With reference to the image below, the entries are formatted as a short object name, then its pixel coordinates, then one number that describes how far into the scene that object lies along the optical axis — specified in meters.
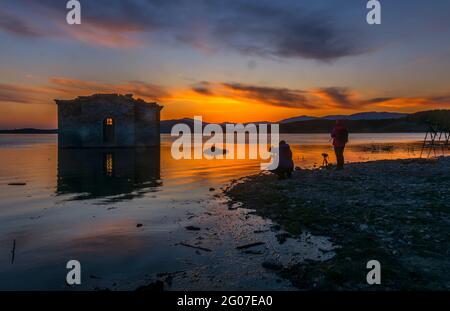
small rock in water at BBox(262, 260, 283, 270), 6.88
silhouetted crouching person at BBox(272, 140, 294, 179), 18.94
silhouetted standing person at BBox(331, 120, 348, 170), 20.48
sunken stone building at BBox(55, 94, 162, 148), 49.72
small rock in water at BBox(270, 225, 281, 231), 9.69
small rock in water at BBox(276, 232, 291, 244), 8.63
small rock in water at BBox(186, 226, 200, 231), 10.04
